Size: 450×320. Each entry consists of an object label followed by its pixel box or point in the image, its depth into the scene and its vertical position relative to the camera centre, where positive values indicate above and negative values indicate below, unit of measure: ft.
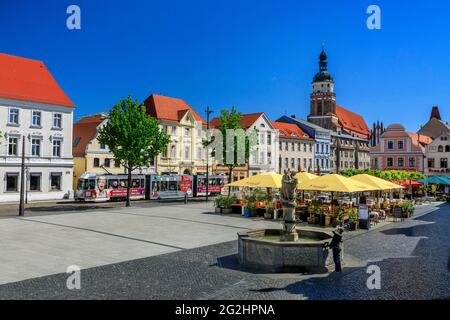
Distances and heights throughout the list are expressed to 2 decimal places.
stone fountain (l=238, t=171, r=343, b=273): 41.27 -7.18
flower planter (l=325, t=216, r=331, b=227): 74.91 -7.35
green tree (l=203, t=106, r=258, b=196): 150.20 +18.10
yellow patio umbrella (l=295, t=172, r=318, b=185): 93.04 +1.03
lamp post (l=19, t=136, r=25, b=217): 85.35 -4.92
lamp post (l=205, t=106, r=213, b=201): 142.92 +23.79
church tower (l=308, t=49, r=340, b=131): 318.98 +66.11
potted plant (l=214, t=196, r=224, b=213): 97.45 -5.75
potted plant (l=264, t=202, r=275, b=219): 86.43 -6.64
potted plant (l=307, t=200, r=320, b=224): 78.23 -5.88
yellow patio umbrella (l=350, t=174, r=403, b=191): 83.71 -0.26
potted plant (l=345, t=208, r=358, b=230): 71.51 -6.55
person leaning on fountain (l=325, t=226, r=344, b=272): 41.11 -6.66
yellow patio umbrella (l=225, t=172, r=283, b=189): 90.27 -0.15
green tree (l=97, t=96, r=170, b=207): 109.81 +12.47
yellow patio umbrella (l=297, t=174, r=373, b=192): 73.97 -0.69
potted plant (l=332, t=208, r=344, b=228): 73.31 -6.50
